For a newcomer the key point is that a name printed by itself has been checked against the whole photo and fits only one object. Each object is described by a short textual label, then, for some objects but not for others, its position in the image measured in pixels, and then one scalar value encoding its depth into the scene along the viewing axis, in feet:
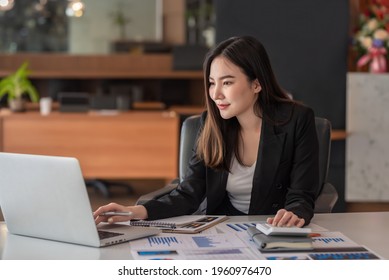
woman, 9.01
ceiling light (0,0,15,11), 22.84
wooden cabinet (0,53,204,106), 32.71
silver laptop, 6.55
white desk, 6.47
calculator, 6.79
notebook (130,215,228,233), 7.56
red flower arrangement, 19.76
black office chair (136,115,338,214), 10.70
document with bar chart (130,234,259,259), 6.44
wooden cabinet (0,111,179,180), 23.07
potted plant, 23.49
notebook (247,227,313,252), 6.61
